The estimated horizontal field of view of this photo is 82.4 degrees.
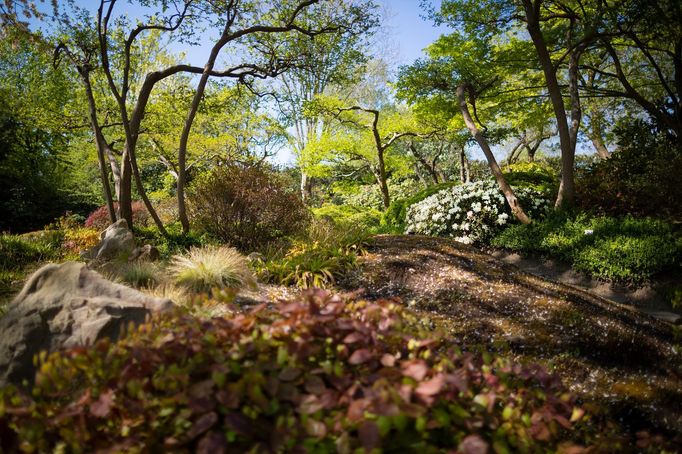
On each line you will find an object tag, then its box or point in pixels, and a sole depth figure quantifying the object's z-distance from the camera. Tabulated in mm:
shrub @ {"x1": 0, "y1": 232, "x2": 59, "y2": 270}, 7302
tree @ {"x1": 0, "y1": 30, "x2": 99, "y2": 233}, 12070
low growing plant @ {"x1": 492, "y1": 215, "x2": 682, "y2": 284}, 5812
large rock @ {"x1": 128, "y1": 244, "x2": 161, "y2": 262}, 6346
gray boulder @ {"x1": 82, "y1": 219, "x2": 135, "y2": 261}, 6863
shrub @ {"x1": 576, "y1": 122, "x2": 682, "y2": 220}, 7160
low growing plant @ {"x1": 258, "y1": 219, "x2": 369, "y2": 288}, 5207
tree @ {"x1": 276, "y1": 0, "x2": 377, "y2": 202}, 9203
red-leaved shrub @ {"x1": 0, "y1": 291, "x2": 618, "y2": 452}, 1161
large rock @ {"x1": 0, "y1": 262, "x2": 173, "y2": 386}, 2520
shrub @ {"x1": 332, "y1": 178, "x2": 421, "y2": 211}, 18159
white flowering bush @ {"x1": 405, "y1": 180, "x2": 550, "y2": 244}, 8695
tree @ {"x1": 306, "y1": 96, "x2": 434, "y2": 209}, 12162
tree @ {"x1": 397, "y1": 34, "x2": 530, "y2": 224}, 8812
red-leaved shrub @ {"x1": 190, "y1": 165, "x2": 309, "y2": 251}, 7250
